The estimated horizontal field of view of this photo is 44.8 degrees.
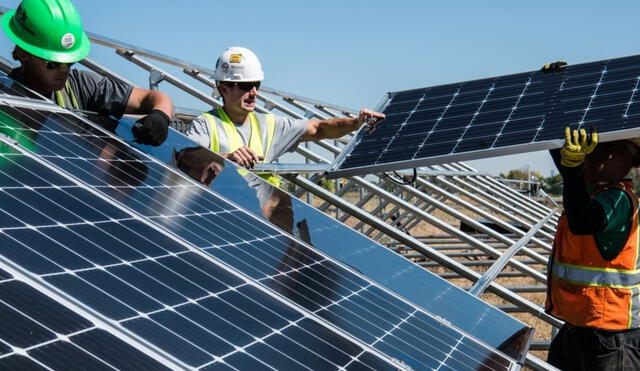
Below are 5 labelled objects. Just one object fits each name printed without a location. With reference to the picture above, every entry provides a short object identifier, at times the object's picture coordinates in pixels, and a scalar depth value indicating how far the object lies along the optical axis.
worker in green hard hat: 3.88
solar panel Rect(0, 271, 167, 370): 1.53
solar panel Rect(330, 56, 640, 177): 4.58
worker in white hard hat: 4.80
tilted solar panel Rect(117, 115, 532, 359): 3.68
